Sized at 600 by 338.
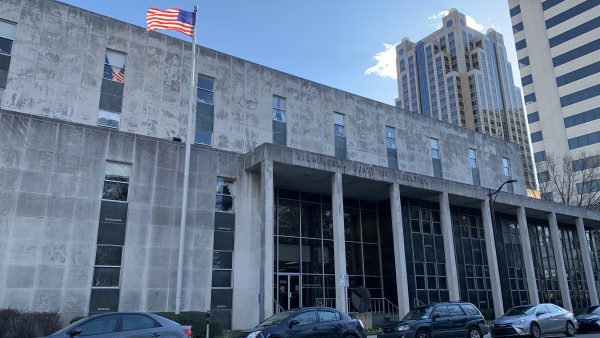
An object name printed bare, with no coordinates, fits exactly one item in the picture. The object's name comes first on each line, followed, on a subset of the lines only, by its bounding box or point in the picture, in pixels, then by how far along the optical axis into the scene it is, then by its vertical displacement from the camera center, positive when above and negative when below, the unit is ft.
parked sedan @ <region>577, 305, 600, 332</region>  77.10 -5.69
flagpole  67.72 +12.63
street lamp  97.66 +17.57
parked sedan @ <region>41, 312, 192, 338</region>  35.95 -2.72
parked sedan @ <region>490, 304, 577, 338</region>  63.36 -4.83
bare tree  181.98 +45.41
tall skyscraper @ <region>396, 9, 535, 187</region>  489.26 +221.18
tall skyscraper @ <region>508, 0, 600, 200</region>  232.12 +108.84
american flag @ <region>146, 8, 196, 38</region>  71.56 +41.20
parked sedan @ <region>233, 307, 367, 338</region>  43.29 -3.40
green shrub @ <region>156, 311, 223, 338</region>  63.31 -4.06
